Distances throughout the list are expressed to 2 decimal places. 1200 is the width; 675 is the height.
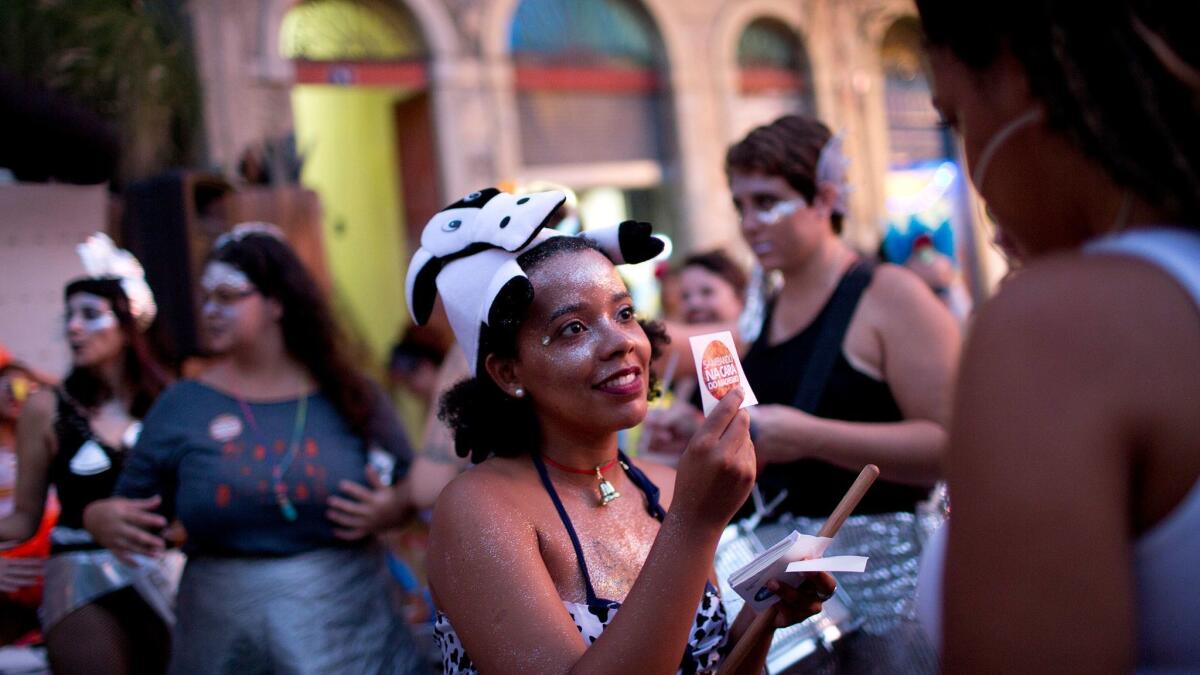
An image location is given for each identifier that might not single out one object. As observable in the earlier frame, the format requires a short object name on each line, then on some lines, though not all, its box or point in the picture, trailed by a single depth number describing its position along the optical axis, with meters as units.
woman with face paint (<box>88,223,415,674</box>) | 2.96
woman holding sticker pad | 1.47
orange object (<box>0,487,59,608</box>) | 3.58
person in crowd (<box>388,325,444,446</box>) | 6.12
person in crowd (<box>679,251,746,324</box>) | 4.75
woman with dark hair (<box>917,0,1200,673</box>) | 0.84
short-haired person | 2.50
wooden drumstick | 1.59
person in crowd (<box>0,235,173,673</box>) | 3.31
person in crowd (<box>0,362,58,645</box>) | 3.45
